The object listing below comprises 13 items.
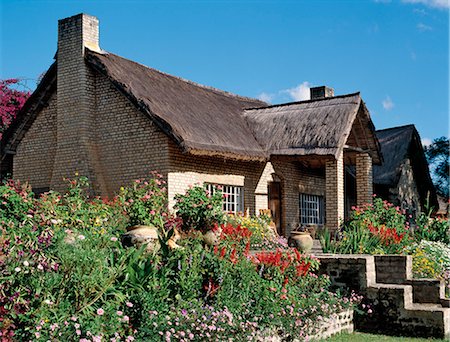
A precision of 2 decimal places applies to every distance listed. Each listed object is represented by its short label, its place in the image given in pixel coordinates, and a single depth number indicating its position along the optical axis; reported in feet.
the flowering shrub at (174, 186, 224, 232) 33.53
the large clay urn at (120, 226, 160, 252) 29.12
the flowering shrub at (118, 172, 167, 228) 33.05
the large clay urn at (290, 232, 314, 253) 38.55
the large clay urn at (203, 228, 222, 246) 32.20
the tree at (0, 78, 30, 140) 79.05
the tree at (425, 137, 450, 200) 122.11
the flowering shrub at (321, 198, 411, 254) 40.50
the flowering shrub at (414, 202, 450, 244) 50.39
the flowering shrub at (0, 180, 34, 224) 30.14
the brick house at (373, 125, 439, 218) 84.12
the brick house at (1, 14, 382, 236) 50.85
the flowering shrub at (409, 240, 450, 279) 39.34
